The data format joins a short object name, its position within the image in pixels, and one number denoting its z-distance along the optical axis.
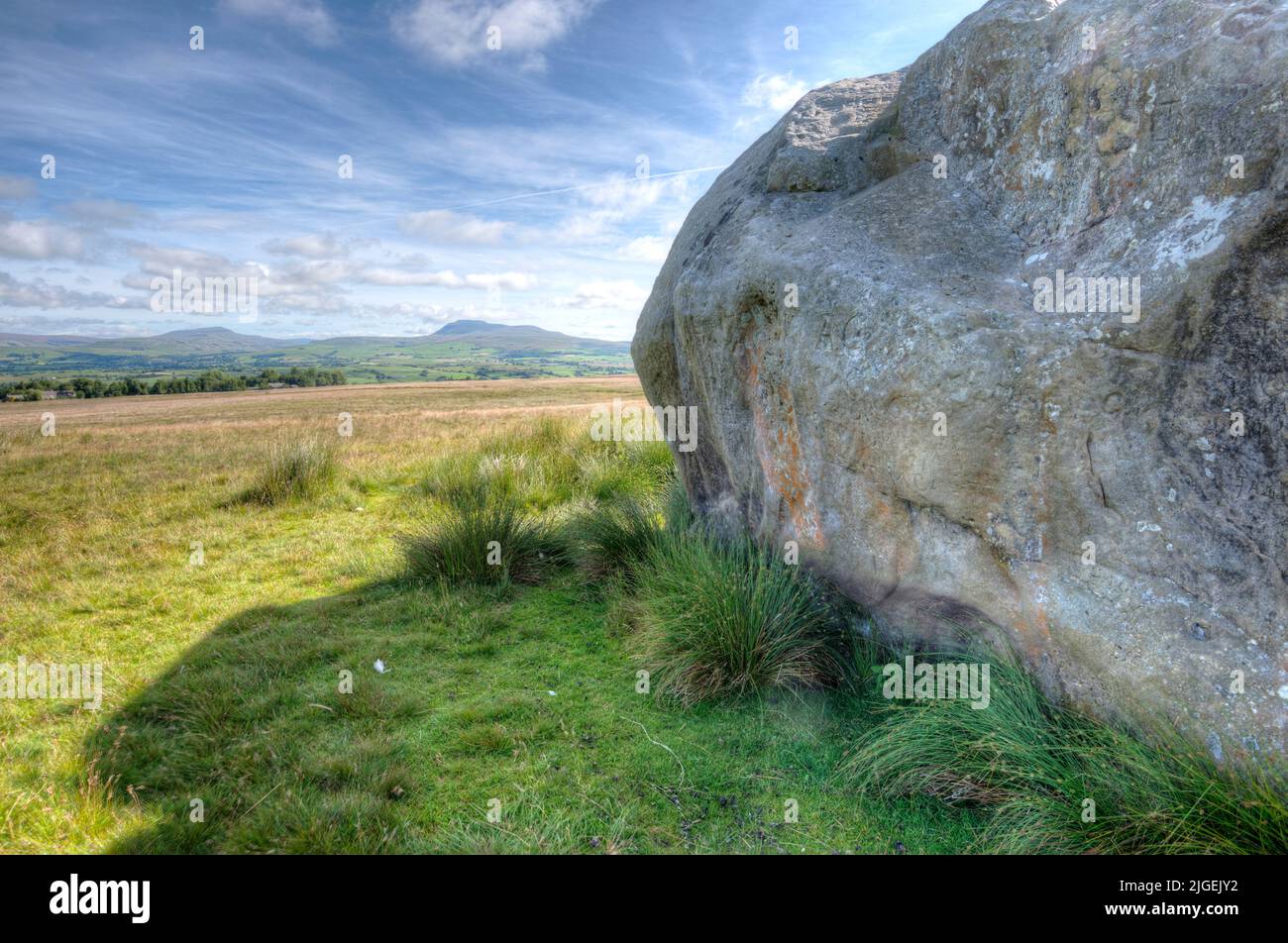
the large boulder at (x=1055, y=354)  3.24
